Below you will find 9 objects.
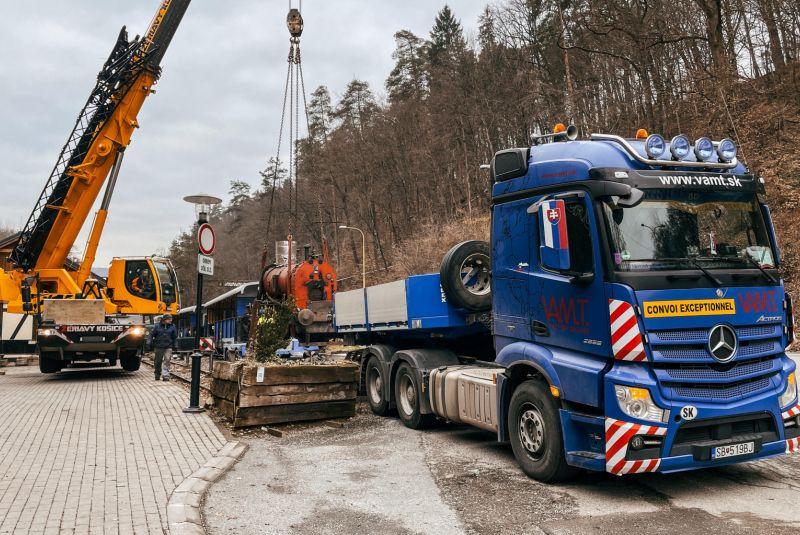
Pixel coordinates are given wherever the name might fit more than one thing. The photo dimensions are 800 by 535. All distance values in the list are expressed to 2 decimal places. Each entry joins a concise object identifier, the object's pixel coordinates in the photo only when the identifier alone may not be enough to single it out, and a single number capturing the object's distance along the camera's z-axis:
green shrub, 9.58
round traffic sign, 10.20
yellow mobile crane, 16.09
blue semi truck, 5.20
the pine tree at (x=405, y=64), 46.44
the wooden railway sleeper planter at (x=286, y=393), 8.77
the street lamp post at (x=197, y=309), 10.29
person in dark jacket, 16.56
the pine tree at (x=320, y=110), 49.51
